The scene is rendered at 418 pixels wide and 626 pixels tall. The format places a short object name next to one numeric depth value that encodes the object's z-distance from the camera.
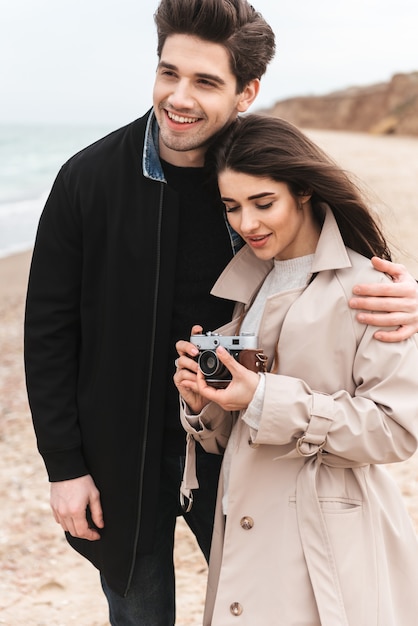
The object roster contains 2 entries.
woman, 1.86
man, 2.18
